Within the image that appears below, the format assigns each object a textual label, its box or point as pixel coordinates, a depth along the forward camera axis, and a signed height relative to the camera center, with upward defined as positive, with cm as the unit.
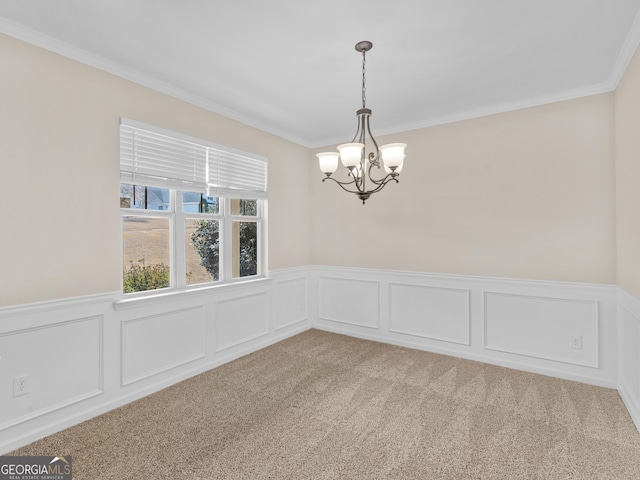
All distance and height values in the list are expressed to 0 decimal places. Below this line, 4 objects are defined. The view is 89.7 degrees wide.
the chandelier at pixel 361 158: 216 +59
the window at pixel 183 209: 286 +34
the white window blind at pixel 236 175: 345 +77
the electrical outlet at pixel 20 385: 213 -95
